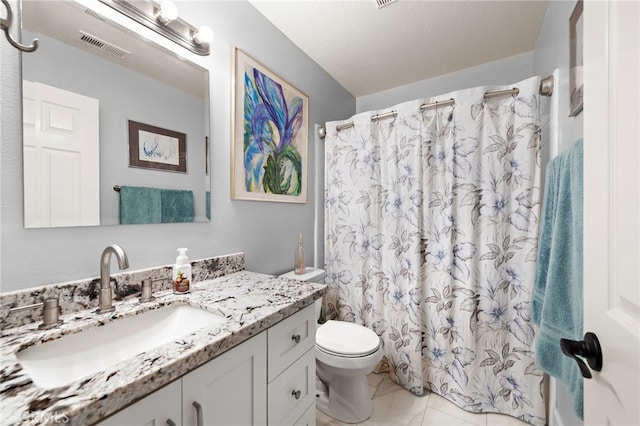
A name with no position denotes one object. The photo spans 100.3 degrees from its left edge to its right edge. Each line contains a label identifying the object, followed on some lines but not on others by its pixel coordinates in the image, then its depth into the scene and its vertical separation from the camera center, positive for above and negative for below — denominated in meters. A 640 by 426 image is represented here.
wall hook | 0.71 +0.50
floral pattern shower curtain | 1.51 -0.20
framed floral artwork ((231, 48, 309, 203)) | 1.45 +0.47
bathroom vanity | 0.47 -0.34
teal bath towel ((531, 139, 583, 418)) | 0.85 -0.25
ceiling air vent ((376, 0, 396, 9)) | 1.53 +1.20
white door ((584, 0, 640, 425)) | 0.45 +0.01
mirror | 0.81 +0.33
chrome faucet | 0.85 -0.23
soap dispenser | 1.06 -0.25
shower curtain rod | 1.43 +0.68
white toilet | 1.44 -0.87
